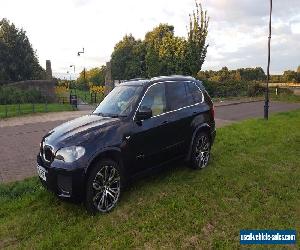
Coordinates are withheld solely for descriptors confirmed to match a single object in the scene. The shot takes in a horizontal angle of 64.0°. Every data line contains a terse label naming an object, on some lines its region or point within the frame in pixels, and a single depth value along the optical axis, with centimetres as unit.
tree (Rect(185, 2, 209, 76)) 2537
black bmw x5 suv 365
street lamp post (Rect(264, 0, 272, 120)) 1159
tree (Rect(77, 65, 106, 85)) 4695
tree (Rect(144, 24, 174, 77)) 3437
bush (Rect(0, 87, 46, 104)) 1754
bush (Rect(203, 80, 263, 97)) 2356
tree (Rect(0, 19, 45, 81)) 2495
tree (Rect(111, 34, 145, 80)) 4327
